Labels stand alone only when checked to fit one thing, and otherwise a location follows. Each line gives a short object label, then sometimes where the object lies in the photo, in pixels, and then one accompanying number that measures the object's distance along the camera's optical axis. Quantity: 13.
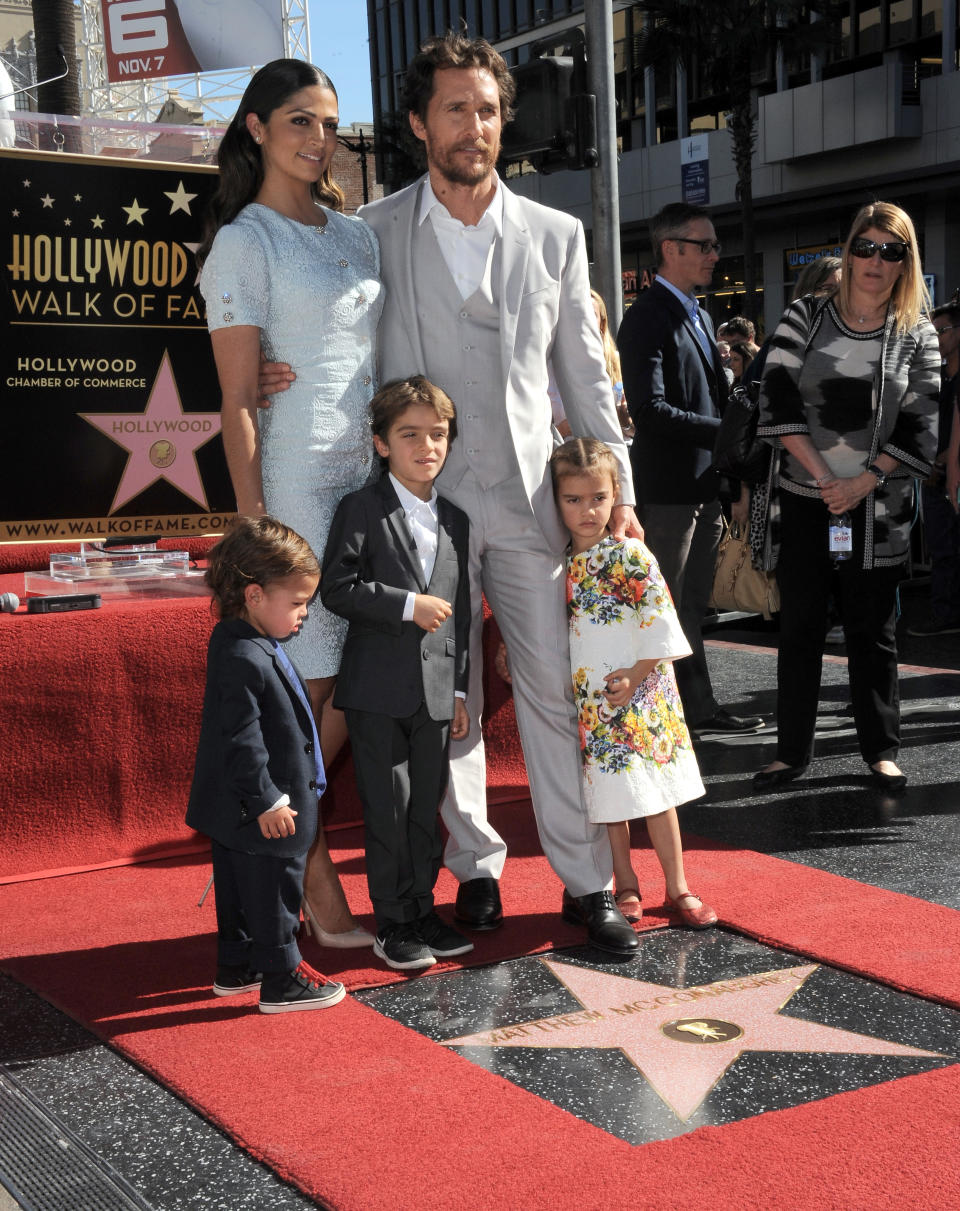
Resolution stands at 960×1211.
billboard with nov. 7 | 10.36
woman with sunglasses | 5.09
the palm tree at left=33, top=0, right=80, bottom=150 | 12.02
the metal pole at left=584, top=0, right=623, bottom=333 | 8.58
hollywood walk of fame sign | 5.19
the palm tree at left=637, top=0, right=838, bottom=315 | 28.75
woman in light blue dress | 3.57
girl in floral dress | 3.79
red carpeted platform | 4.34
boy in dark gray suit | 3.56
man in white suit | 3.71
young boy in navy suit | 3.30
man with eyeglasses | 5.87
